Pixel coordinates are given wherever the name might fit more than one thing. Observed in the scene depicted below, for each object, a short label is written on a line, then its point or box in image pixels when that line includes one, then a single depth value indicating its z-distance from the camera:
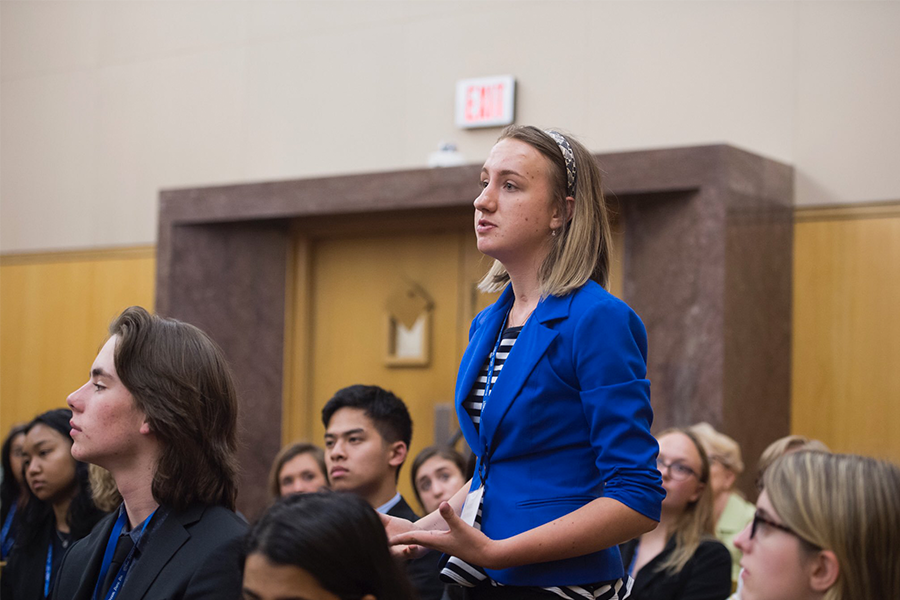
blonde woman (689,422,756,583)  8.56
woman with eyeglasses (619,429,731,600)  7.63
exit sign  10.53
